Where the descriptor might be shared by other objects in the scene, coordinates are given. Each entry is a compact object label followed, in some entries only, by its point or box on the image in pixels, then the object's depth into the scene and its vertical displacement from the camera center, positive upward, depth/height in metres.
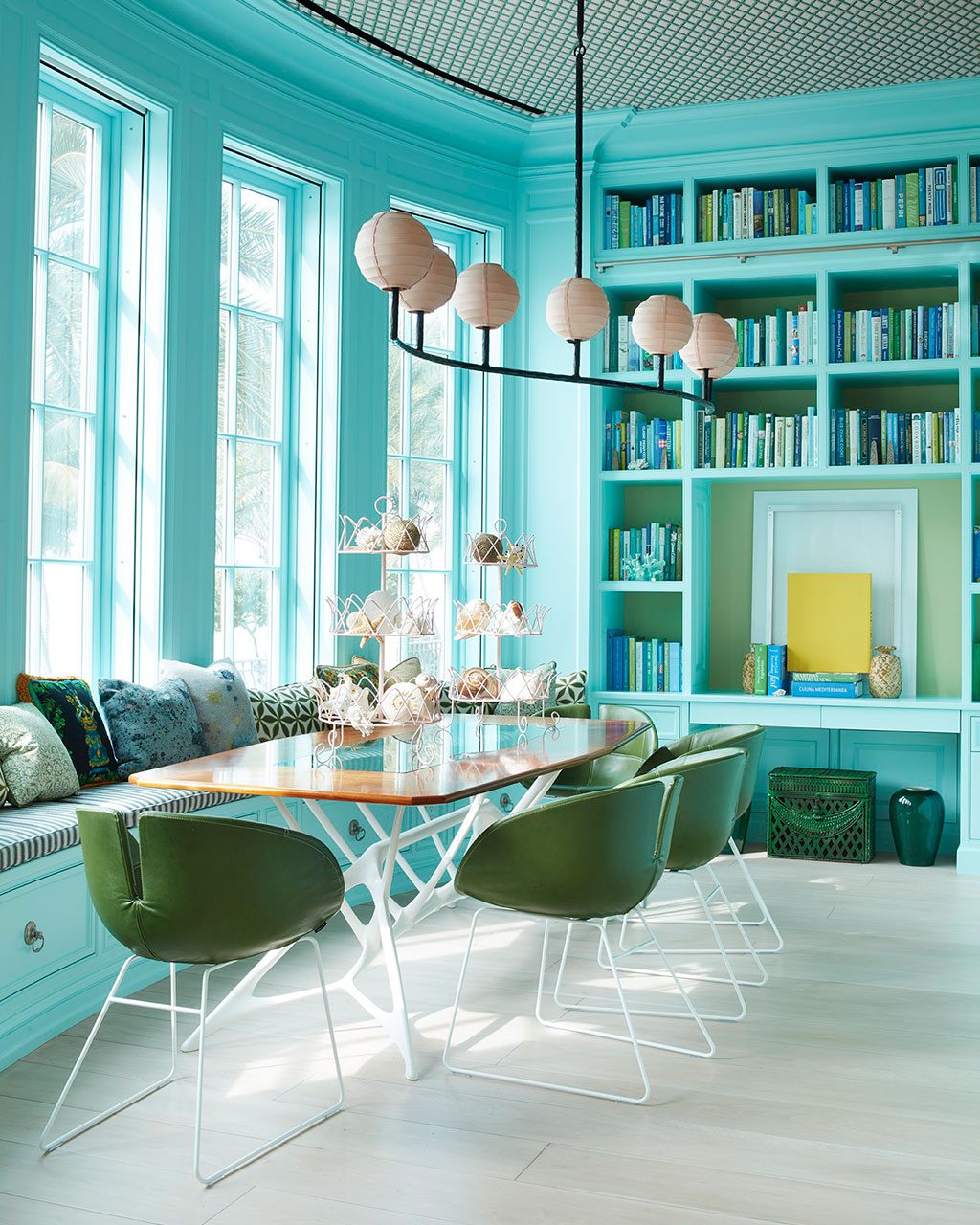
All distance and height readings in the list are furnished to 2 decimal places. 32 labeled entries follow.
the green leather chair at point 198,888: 2.72 -0.64
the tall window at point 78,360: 4.48 +0.94
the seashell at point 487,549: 4.42 +0.22
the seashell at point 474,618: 4.32 -0.03
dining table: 3.08 -0.44
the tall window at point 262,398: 5.37 +0.95
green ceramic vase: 5.88 -1.02
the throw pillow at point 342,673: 5.41 -0.30
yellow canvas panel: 6.36 -0.06
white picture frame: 6.35 +0.33
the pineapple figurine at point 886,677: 6.11 -0.32
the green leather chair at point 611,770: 5.23 -0.69
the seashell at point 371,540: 4.21 +0.24
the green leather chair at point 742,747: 4.36 -0.52
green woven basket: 6.03 -1.01
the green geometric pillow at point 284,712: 5.04 -0.44
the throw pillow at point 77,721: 4.16 -0.40
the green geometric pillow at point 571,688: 6.18 -0.40
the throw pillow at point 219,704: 4.70 -0.38
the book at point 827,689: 6.08 -0.39
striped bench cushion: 3.36 -0.64
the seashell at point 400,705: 3.55 -0.28
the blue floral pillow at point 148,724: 4.34 -0.43
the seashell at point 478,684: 4.12 -0.26
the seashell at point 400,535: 4.12 +0.25
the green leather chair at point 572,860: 3.17 -0.66
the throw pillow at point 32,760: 3.77 -0.48
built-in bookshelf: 5.99 +1.14
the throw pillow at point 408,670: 5.23 -0.26
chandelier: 3.30 +0.95
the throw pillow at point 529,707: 5.46 -0.45
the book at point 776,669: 6.27 -0.30
